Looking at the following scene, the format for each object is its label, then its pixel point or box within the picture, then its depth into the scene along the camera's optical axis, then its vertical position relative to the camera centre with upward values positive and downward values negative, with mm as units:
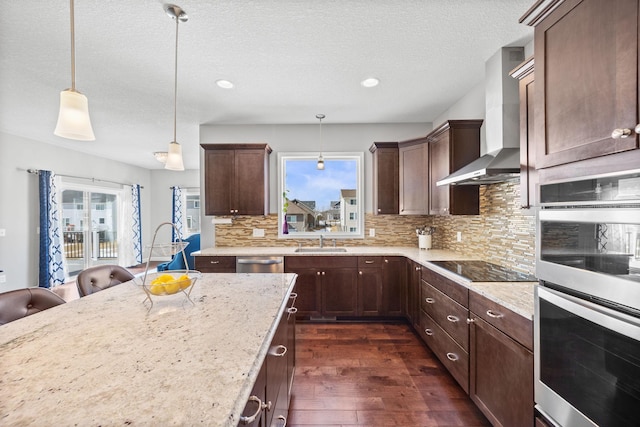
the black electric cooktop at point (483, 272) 1919 -459
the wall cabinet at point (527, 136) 1671 +468
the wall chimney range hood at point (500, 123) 2000 +697
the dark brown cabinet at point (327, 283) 3342 -837
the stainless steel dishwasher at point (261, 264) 3316 -604
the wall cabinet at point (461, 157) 2768 +555
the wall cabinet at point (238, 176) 3621 +489
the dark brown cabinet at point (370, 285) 3330 -862
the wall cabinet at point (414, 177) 3270 +434
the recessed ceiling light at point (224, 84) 2721 +1288
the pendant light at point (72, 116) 1322 +472
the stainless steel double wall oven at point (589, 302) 913 -336
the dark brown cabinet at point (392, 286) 3318 -872
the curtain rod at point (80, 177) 4598 +736
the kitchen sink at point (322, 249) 3715 -487
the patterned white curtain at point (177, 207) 7418 +184
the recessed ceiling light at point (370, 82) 2695 +1290
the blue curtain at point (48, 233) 4703 -310
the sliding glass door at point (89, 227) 5642 -266
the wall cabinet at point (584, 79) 931 +509
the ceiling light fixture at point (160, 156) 4218 +906
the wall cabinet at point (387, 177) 3635 +472
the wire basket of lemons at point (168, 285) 1335 -342
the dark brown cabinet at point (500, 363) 1363 -835
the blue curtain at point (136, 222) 6957 -196
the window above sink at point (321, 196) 3982 +248
